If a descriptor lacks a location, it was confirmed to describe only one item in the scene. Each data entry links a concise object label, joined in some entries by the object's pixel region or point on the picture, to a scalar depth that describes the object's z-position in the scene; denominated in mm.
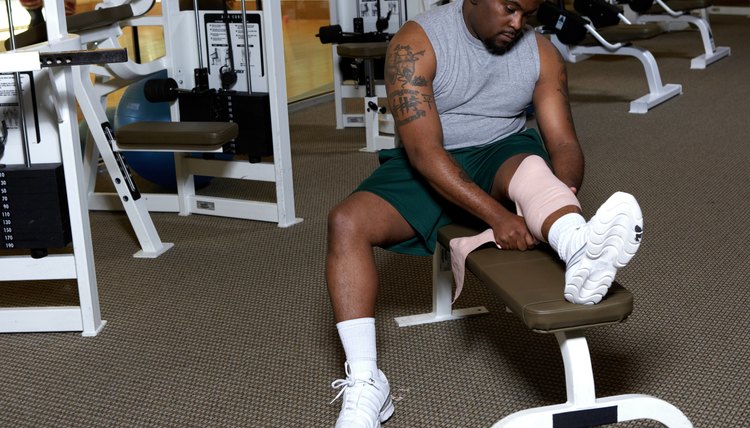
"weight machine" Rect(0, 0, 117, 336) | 2141
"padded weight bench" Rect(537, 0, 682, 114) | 4617
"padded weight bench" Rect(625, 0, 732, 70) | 5812
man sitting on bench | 1716
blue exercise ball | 3258
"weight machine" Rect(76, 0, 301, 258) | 2840
